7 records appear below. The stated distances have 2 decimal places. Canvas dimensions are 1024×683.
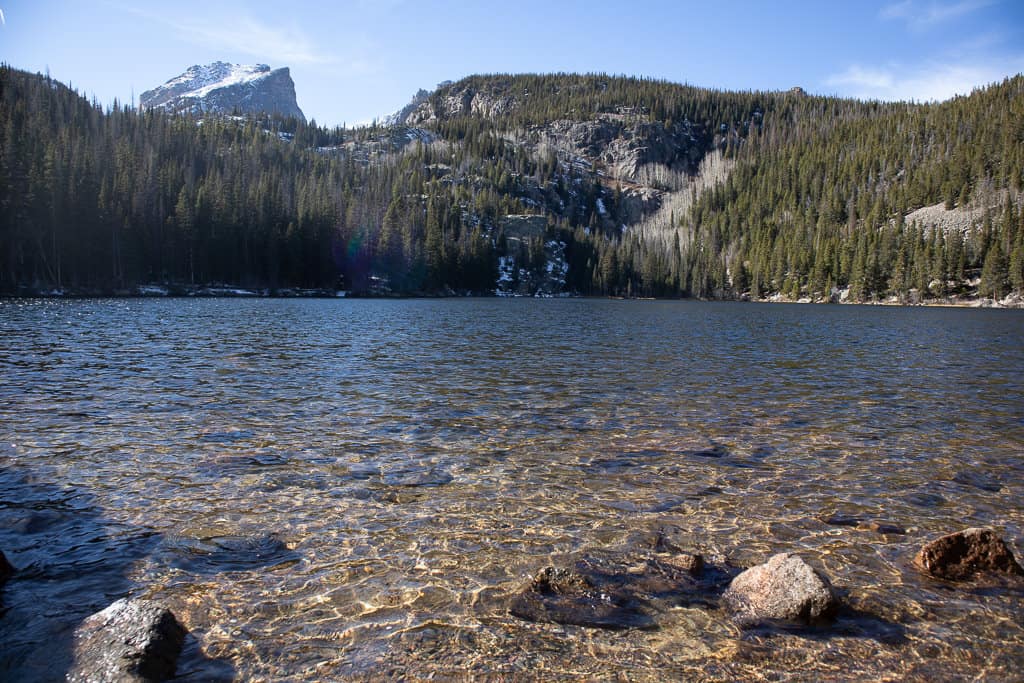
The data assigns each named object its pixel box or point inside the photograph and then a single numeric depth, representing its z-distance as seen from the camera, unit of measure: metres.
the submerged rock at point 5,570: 6.97
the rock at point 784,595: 6.48
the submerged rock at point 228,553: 7.61
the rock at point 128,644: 5.18
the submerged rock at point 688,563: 7.66
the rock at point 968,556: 7.47
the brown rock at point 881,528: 9.07
